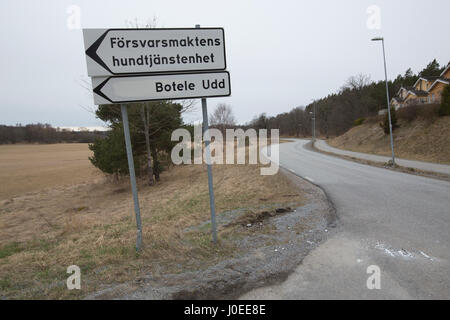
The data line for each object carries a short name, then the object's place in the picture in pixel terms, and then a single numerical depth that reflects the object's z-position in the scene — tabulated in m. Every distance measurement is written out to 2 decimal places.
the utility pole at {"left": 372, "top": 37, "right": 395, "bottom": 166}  15.06
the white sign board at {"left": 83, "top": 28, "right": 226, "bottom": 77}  3.61
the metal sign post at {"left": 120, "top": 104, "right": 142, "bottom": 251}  3.84
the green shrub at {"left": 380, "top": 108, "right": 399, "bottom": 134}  28.36
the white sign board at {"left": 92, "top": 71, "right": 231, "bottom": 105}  3.69
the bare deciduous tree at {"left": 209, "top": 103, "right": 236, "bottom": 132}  66.94
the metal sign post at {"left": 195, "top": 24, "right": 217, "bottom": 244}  3.98
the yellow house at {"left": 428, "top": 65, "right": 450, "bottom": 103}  34.25
